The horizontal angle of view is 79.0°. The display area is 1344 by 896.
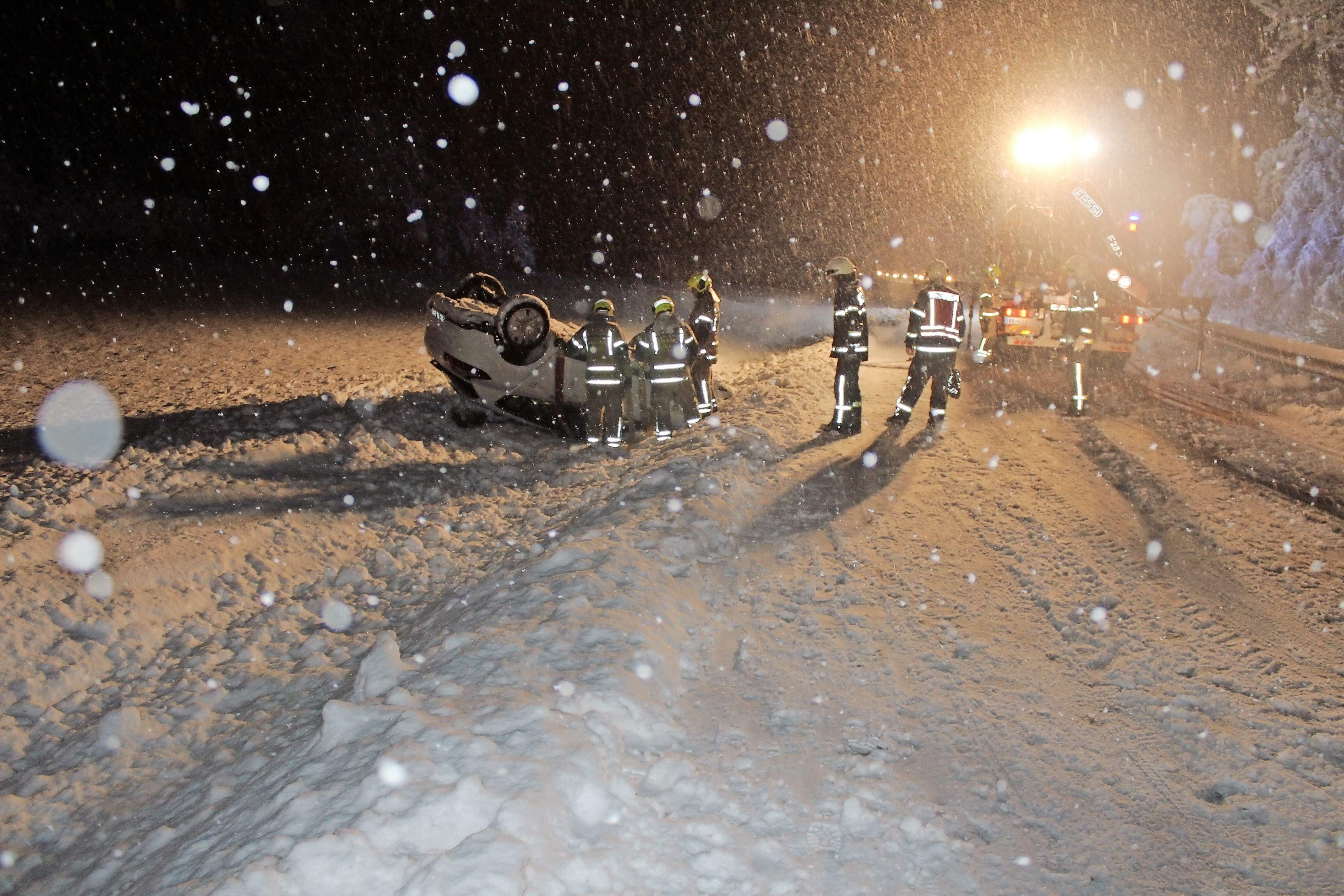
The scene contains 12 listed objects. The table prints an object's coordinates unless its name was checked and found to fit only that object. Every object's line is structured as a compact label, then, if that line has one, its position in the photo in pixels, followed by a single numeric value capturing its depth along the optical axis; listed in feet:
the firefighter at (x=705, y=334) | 32.40
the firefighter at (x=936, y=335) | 30.50
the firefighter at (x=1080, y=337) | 33.96
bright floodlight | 73.67
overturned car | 28.89
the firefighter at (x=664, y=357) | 29.96
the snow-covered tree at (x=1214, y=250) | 94.22
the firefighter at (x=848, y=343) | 29.84
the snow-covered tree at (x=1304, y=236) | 81.46
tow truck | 40.52
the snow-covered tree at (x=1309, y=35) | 85.30
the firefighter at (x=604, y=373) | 29.12
